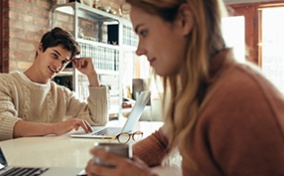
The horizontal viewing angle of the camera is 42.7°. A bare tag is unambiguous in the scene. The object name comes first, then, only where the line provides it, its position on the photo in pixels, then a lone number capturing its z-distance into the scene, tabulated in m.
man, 1.70
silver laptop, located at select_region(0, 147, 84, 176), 0.99
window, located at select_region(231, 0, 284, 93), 4.45
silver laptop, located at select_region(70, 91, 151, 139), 1.64
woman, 0.62
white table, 1.13
